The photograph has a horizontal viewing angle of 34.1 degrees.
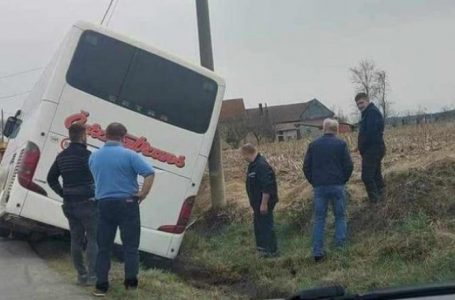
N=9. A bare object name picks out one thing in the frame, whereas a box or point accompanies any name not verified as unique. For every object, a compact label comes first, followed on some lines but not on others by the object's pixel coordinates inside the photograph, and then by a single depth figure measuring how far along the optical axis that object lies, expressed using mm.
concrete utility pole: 13898
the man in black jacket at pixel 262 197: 10516
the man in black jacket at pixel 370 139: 9906
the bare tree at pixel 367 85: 73688
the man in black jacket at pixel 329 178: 9453
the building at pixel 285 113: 79500
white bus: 10164
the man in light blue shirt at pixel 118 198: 7301
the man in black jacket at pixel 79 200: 8062
